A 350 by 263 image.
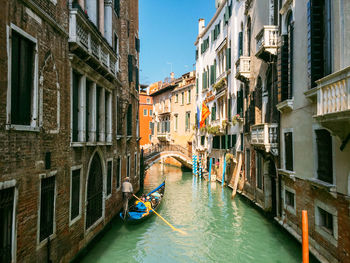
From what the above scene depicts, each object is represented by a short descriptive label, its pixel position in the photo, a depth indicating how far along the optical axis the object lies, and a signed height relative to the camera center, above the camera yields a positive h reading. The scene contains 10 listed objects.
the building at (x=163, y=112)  36.12 +3.11
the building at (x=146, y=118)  42.72 +2.73
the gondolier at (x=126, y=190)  11.63 -1.98
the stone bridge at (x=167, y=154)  25.42 -1.52
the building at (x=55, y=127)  4.63 +0.21
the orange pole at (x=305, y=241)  5.59 -1.89
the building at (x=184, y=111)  31.30 +2.80
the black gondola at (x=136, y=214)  10.90 -2.80
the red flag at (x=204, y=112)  22.13 +1.81
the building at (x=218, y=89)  18.69 +3.58
